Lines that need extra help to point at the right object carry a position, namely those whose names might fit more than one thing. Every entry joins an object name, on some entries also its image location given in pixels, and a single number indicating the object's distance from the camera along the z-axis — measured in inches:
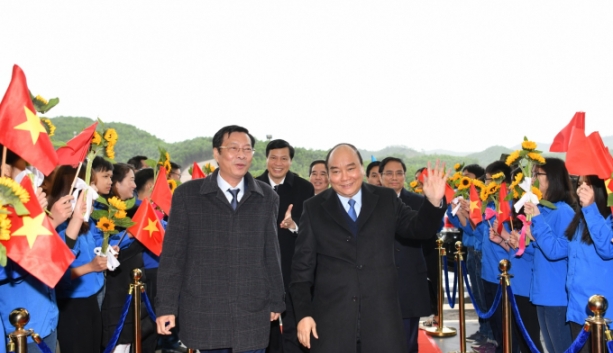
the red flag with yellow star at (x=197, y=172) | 324.5
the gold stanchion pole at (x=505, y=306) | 178.7
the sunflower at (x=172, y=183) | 273.5
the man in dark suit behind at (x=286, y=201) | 207.5
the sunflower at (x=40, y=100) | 140.0
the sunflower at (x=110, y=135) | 169.0
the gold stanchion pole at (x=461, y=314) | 229.8
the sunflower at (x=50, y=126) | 145.7
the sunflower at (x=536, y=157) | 179.0
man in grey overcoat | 133.0
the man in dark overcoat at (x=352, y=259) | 125.6
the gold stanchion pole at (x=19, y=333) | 110.0
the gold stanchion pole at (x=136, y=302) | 175.9
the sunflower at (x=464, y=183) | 239.5
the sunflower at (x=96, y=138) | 166.1
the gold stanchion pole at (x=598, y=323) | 121.0
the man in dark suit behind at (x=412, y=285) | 194.9
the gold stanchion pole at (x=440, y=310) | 271.6
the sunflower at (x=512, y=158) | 184.1
